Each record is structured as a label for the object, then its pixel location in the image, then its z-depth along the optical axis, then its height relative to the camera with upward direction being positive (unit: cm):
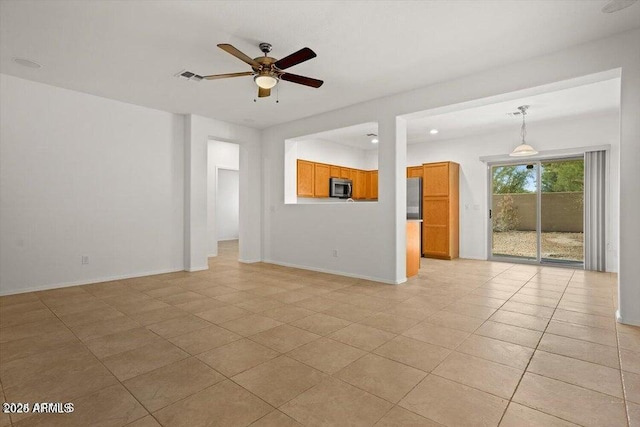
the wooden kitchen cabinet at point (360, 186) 906 +76
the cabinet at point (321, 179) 775 +82
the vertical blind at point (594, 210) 586 +3
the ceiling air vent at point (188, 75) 406 +181
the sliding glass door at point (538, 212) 658 -1
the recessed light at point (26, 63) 370 +180
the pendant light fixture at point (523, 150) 550 +112
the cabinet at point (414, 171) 786 +102
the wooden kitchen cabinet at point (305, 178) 740 +81
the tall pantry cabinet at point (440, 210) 733 +4
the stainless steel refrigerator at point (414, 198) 773 +34
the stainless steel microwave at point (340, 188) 807 +64
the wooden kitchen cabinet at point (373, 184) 939 +84
